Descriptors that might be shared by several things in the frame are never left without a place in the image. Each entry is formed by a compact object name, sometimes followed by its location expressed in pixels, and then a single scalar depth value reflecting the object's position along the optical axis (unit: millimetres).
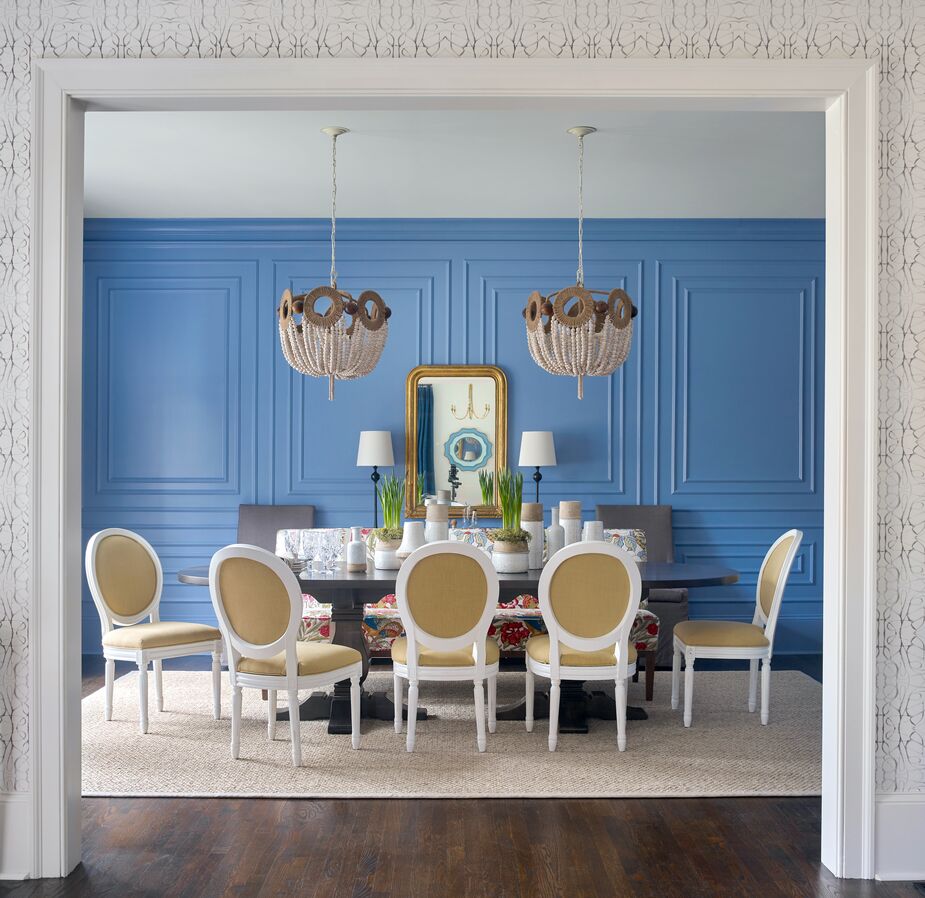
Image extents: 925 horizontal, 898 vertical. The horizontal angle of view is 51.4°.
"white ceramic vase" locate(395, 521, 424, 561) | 4637
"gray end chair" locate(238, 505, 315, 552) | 6262
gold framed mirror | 6414
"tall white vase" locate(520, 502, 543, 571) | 4586
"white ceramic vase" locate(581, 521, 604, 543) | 4656
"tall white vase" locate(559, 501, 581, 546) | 4715
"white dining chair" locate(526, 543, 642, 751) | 3967
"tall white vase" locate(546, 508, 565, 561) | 4684
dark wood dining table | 4188
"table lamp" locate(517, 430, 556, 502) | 6117
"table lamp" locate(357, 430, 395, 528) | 6145
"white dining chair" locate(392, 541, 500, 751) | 3900
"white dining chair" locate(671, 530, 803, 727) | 4422
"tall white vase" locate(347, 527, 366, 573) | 4488
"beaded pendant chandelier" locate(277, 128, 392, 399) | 4820
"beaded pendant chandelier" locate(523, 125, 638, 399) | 4703
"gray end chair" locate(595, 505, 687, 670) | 6234
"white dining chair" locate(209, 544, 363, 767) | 3746
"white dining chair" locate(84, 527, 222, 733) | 4328
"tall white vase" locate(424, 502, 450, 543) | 4664
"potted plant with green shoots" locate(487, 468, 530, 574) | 4422
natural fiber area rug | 3586
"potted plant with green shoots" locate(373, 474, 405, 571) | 4590
